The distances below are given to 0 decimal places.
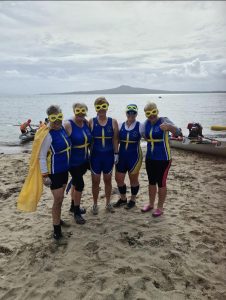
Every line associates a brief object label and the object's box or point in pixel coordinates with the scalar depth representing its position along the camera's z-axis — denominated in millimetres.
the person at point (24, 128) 14255
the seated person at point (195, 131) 10858
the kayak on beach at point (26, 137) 15258
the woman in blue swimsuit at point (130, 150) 4370
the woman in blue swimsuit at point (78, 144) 3906
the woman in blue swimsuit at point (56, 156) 3505
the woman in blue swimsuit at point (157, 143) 4164
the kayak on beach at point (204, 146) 9336
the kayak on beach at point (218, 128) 5846
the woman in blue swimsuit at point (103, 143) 4206
